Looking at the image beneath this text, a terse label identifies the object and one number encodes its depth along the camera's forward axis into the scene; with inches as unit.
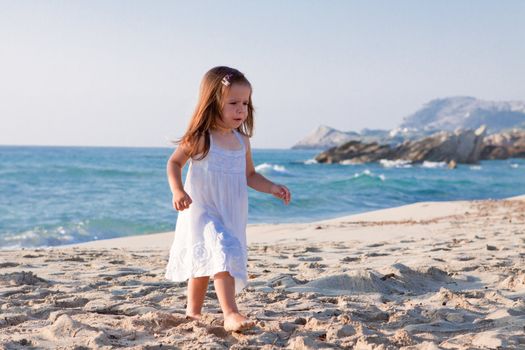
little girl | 112.6
